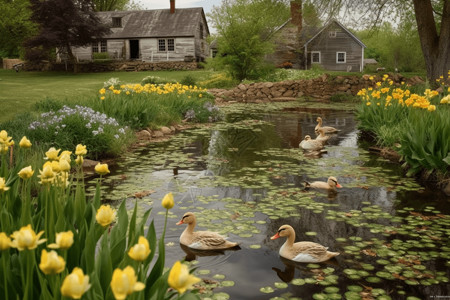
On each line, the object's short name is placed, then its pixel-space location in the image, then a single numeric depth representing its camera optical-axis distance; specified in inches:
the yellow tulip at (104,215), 89.7
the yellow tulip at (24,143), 127.5
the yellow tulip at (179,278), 64.9
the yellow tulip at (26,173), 108.1
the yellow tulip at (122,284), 59.7
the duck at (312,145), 424.5
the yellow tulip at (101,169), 120.6
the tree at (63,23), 1473.9
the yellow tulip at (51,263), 65.1
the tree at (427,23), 733.3
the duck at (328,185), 286.1
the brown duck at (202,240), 194.1
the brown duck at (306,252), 183.5
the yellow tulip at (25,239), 69.4
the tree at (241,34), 1166.3
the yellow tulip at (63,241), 72.3
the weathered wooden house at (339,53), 1854.1
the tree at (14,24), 1891.0
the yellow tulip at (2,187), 102.3
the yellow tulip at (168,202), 94.4
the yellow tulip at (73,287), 60.4
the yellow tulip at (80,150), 130.1
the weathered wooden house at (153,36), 1831.9
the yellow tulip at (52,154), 121.0
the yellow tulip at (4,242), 74.0
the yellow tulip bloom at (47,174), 106.2
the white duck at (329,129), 530.6
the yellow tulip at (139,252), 70.7
